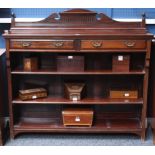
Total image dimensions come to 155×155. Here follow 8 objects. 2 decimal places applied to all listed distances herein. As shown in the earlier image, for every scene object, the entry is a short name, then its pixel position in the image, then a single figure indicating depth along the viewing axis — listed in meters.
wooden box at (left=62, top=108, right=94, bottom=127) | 2.60
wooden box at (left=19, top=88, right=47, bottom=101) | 2.58
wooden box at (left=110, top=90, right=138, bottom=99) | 2.62
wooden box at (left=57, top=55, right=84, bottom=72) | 2.48
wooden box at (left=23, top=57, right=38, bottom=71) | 2.52
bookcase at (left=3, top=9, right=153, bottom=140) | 2.40
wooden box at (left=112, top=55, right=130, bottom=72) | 2.49
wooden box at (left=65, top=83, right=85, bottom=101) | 2.55
